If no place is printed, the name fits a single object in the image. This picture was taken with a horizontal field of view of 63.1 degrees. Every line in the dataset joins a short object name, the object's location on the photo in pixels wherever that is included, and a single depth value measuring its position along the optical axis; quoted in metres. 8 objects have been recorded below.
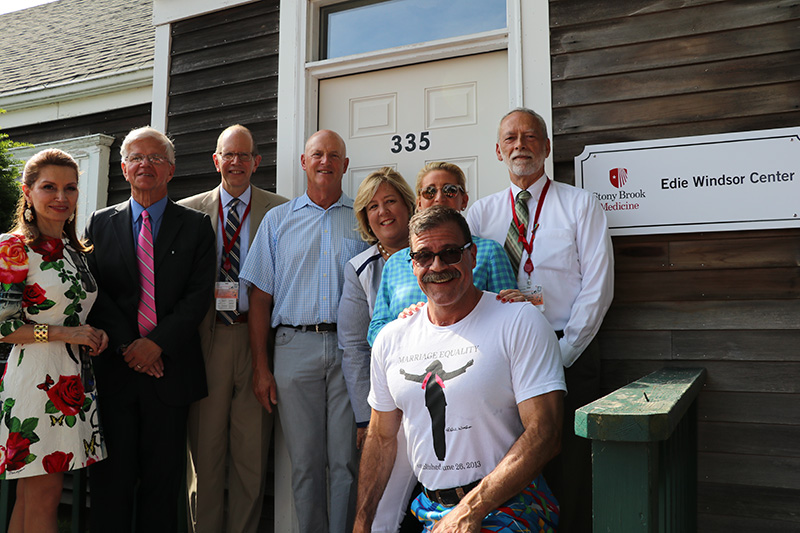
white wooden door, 3.26
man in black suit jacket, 2.59
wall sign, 2.55
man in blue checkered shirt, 2.75
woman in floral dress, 2.33
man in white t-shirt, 1.69
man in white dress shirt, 2.38
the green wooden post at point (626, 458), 1.32
